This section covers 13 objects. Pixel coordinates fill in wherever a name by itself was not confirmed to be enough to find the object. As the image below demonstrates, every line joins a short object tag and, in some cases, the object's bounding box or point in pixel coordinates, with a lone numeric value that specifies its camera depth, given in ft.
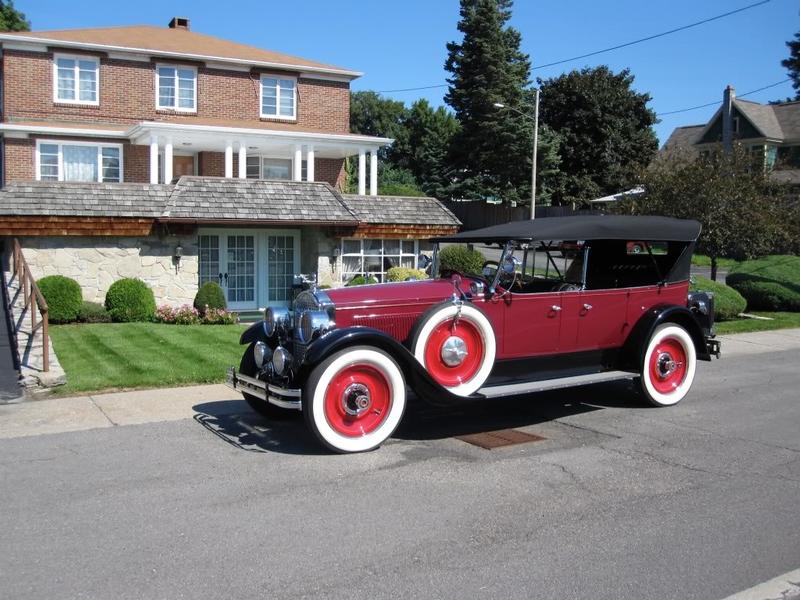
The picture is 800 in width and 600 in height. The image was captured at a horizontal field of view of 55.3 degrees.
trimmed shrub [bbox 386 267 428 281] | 57.52
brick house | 49.34
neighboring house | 156.87
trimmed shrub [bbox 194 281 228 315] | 50.16
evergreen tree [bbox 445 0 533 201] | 142.72
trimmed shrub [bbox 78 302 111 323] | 47.37
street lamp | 103.71
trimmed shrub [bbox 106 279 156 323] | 48.03
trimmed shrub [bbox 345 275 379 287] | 56.72
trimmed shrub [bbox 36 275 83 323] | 45.50
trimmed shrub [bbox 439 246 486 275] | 62.03
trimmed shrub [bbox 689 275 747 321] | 56.29
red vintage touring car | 21.62
